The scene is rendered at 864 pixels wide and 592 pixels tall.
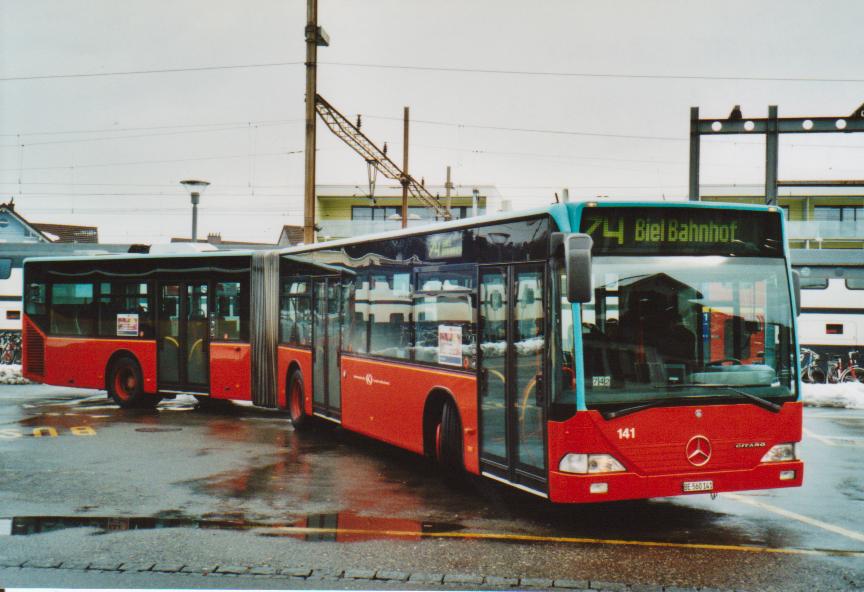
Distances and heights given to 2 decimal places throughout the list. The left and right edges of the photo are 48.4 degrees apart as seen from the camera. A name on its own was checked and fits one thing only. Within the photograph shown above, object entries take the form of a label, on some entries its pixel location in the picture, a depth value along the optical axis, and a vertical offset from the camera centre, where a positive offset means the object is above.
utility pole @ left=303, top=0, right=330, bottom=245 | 21.65 +5.35
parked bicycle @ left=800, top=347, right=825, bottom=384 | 24.70 -1.48
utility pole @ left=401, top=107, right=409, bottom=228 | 32.69 +5.73
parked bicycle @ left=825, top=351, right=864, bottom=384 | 23.89 -1.49
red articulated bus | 7.79 -0.33
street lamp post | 29.72 +3.76
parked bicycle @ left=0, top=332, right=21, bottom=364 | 28.95 -1.13
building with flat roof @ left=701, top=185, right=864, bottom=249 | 46.88 +5.13
